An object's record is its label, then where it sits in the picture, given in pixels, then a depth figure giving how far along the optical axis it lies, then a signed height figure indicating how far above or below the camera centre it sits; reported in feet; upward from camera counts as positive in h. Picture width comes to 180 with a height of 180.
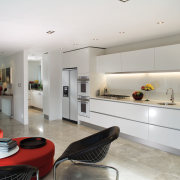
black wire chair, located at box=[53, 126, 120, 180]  7.86 -2.86
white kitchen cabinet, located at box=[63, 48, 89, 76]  18.56 +2.67
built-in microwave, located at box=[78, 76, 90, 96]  18.58 +0.01
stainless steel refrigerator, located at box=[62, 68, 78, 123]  20.07 -0.88
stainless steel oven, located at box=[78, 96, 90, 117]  18.63 -1.95
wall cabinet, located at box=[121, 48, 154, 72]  14.19 +2.02
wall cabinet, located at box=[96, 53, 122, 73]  16.69 +2.11
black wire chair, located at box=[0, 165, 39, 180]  5.08 -2.33
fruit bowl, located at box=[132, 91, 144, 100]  15.20 -0.71
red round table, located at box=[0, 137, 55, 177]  8.12 -3.17
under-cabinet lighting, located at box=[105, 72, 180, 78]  14.10 +1.03
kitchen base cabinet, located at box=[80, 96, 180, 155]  11.92 -2.46
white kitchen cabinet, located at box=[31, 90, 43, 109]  28.62 -1.94
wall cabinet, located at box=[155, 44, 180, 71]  12.62 +1.95
